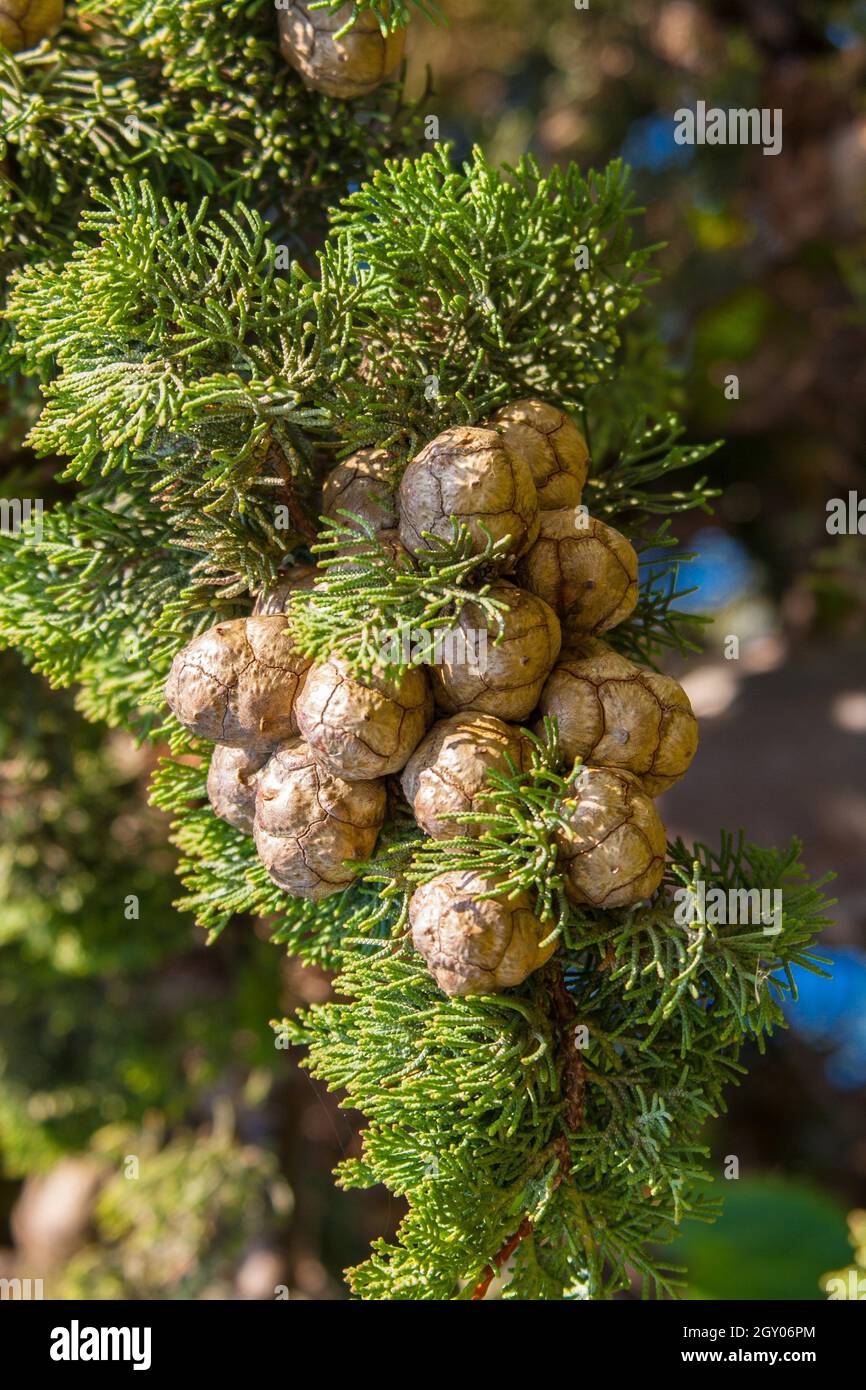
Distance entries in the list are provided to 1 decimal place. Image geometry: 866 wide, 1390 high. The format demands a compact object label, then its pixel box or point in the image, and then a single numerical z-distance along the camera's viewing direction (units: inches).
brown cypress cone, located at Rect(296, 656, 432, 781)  22.1
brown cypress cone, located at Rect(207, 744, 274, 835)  24.8
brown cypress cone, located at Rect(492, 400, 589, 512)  24.8
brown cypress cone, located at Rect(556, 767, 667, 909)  21.8
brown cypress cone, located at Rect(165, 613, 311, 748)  23.1
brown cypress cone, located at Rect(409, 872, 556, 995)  21.3
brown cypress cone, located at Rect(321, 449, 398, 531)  24.1
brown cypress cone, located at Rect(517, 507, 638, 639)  23.8
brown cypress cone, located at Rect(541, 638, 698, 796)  23.0
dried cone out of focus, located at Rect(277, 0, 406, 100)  25.9
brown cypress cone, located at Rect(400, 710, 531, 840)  22.2
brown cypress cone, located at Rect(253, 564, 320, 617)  25.1
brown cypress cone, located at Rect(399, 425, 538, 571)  22.0
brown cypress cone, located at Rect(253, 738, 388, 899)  23.2
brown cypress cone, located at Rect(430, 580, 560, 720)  22.3
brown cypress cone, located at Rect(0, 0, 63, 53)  27.6
